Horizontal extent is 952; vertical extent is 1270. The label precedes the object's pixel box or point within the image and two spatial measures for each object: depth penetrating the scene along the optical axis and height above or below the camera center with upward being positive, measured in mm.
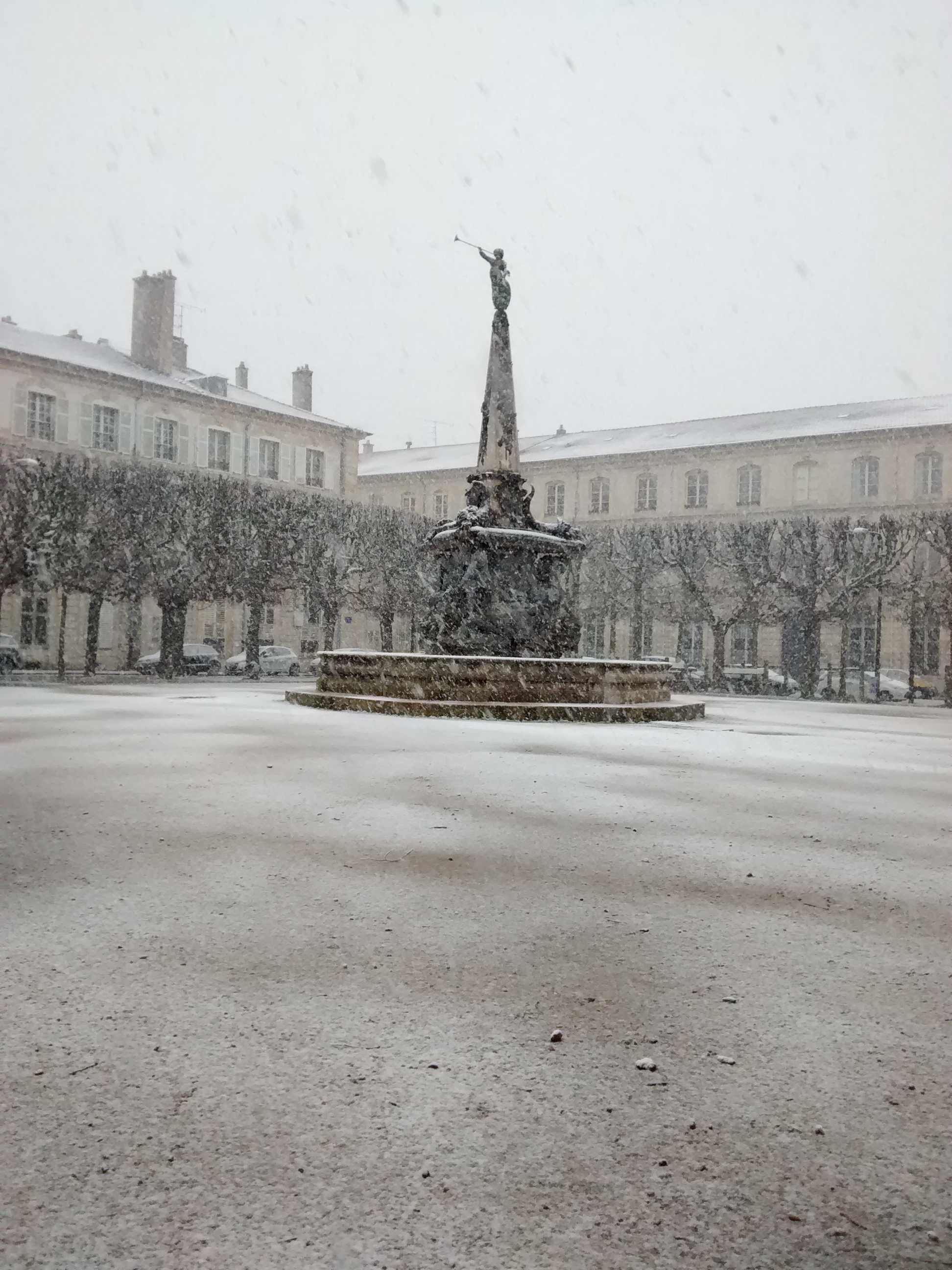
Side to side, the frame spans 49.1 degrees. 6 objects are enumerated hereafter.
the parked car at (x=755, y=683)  34844 -1109
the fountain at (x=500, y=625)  14344 +288
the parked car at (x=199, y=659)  34750 -809
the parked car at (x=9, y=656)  30953 -731
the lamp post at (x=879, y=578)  32938 +2455
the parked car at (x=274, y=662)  36803 -883
